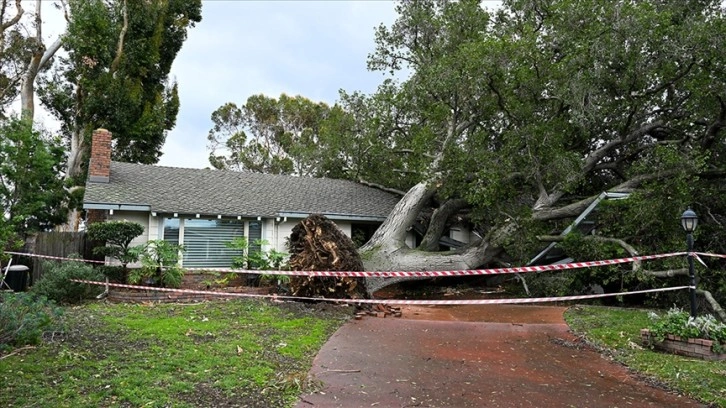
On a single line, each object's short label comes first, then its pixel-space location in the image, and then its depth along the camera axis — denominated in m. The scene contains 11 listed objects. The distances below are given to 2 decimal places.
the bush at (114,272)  9.88
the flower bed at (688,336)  6.00
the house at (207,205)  12.09
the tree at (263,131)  35.62
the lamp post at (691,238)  6.54
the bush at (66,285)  8.23
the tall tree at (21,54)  19.84
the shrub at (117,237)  9.85
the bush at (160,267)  9.95
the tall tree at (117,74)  18.30
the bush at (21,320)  3.99
